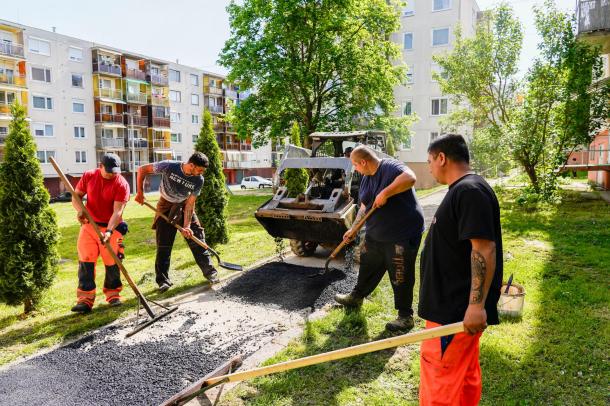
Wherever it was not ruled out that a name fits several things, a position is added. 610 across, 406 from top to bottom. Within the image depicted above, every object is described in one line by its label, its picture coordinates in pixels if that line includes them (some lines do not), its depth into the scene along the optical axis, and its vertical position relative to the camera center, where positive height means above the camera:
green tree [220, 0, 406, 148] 18.50 +4.97
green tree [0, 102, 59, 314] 4.75 -0.64
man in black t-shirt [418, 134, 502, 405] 2.15 -0.59
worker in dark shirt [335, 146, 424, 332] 4.17 -0.59
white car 39.66 -1.36
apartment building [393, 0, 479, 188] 28.84 +7.72
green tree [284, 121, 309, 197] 10.98 -0.29
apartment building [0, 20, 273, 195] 31.66 +6.32
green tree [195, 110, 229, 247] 8.45 -0.55
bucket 4.43 -1.46
